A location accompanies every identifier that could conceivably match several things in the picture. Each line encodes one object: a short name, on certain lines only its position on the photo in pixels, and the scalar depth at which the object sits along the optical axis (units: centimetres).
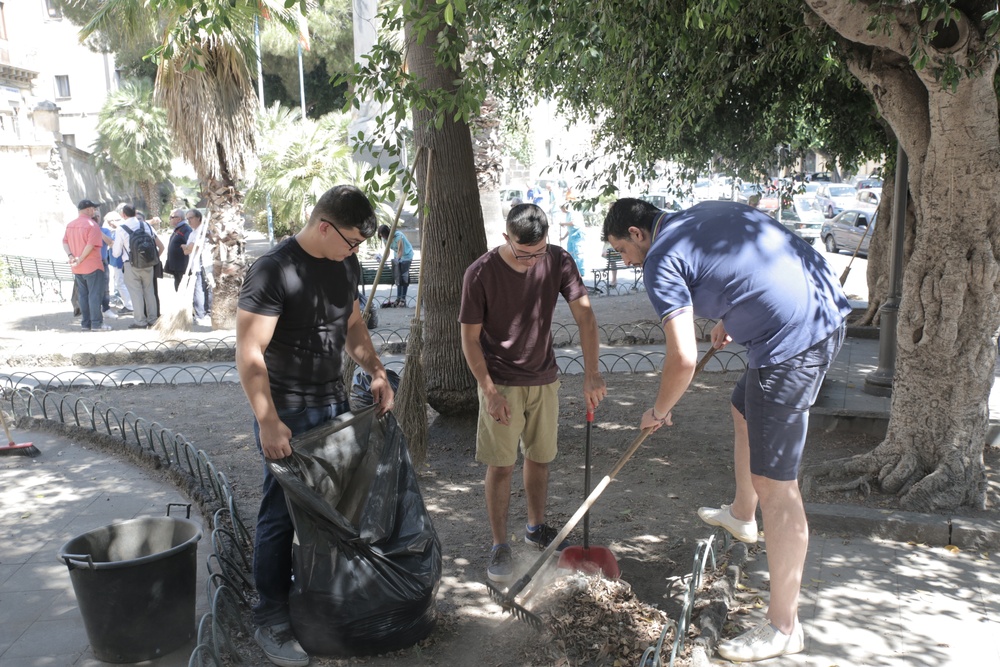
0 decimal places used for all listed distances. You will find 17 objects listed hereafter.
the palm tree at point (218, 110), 1069
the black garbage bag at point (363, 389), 405
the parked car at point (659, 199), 2484
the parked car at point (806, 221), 2484
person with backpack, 1170
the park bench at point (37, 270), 1592
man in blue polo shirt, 317
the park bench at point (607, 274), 1443
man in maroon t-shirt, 396
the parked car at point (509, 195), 3172
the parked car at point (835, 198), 2908
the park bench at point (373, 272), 1393
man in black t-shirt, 327
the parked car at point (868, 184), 2989
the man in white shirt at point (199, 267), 1197
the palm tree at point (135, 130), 3309
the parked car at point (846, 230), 2167
